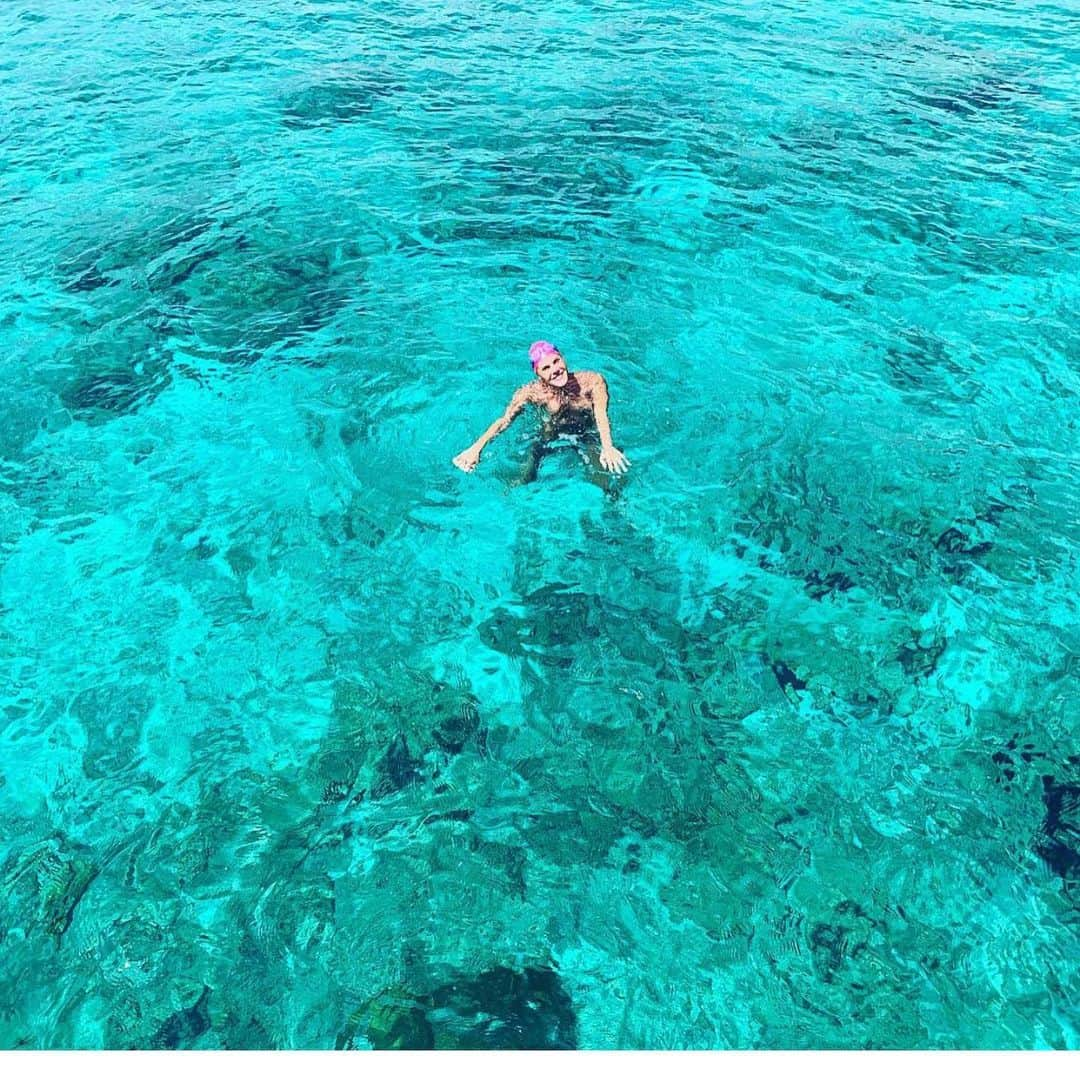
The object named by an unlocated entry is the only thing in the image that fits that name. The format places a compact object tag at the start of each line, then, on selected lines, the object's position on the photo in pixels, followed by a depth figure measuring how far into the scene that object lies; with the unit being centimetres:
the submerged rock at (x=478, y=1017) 664
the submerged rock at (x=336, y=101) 2014
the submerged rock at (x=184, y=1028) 670
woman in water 1053
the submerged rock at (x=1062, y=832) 742
